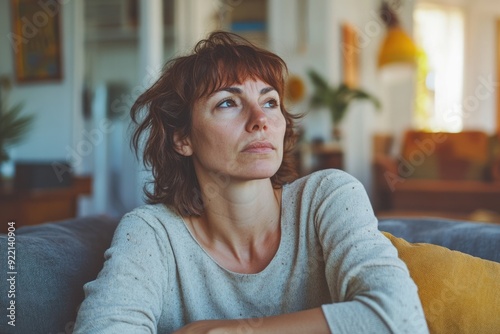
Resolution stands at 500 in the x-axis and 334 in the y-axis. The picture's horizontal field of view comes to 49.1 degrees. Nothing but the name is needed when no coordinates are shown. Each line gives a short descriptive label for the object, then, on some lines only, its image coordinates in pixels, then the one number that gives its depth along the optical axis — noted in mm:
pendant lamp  6293
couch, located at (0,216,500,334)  1195
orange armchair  5164
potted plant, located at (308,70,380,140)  5895
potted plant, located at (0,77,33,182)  3292
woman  1100
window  7988
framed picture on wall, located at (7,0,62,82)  4598
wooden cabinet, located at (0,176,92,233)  3201
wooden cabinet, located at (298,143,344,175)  5477
